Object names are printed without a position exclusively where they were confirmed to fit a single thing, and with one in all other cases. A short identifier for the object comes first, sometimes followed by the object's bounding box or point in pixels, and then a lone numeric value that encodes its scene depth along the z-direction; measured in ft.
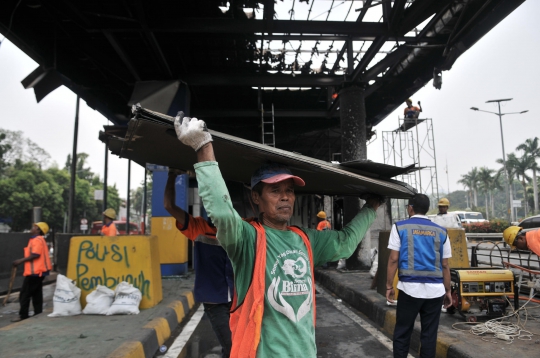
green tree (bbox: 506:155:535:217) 202.49
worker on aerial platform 44.80
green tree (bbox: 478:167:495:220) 262.26
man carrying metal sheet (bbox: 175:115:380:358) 5.00
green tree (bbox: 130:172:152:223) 318.16
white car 105.92
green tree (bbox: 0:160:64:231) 127.75
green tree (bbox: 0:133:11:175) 136.05
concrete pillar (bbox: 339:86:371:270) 33.06
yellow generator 16.15
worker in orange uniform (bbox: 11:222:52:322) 21.06
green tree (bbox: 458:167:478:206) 280.72
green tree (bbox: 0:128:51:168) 158.33
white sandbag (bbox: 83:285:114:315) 18.28
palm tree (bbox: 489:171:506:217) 249.10
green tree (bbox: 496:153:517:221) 204.03
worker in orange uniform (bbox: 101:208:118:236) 28.30
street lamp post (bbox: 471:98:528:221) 91.44
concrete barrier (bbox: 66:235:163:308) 19.72
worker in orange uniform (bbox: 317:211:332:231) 36.08
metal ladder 48.57
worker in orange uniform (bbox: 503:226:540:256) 11.25
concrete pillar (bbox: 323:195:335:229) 46.14
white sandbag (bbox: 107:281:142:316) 18.39
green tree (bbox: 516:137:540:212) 200.81
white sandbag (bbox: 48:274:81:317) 18.11
